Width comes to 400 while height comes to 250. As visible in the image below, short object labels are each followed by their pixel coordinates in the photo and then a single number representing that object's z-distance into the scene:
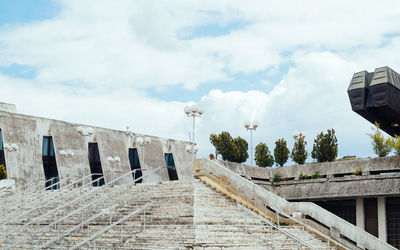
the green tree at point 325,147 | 24.25
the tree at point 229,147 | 25.41
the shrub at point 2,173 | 25.70
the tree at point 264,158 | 26.25
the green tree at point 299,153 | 25.19
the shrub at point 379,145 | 21.56
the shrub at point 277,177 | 24.47
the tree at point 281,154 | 25.88
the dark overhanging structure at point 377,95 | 20.02
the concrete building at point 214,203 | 15.21
